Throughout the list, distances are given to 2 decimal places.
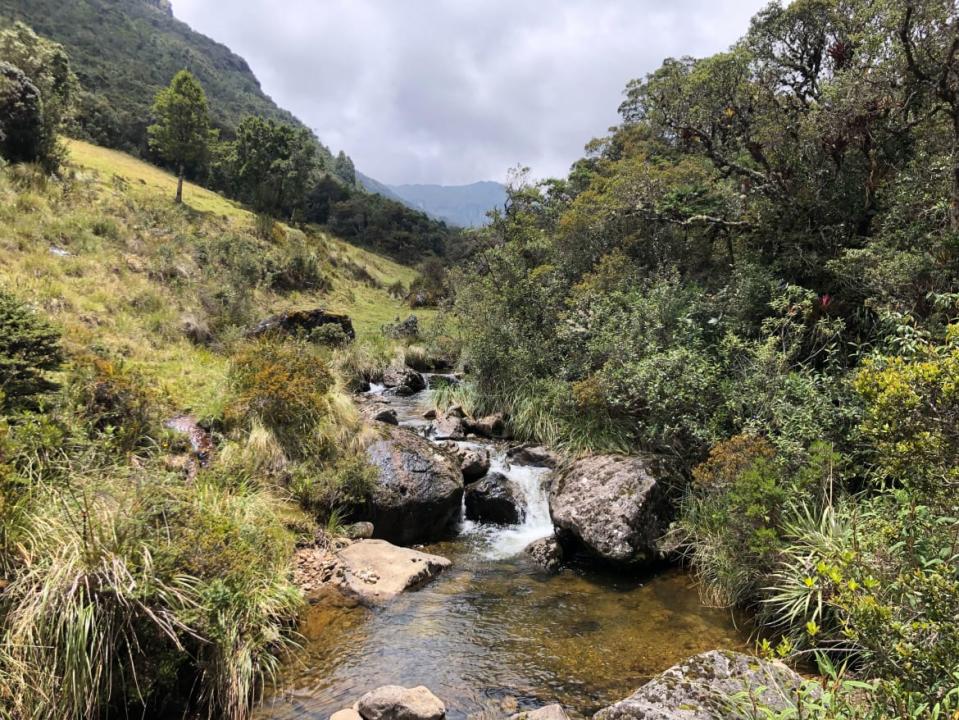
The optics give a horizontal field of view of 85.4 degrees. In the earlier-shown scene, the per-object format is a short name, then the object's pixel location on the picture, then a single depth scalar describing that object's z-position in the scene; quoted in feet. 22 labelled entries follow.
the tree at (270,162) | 140.15
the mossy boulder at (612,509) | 26.94
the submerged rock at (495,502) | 35.04
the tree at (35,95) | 60.70
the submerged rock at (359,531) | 28.99
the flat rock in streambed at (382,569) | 24.43
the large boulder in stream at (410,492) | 30.94
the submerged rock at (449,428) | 47.01
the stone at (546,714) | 15.71
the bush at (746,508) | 21.70
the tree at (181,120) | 118.93
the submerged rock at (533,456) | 39.07
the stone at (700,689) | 13.46
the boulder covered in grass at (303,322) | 59.62
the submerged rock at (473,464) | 38.68
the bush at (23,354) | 21.12
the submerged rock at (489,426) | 48.16
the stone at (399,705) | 15.90
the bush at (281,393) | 31.17
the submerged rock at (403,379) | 64.75
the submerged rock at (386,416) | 43.89
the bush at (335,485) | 29.01
